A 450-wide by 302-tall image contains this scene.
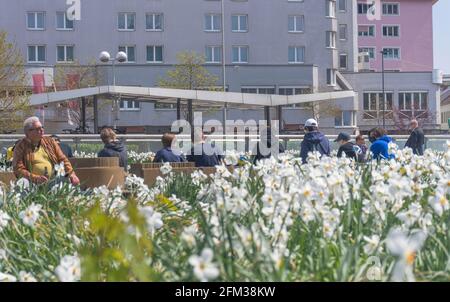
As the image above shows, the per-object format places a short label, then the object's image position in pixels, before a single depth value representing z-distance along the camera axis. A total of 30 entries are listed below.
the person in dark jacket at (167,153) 14.81
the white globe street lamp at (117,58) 44.22
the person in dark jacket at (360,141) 20.58
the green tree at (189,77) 67.06
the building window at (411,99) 85.75
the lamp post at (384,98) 78.82
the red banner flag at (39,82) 65.58
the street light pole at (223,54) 61.78
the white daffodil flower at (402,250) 2.86
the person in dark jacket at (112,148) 15.27
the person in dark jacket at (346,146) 15.95
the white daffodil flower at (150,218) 4.11
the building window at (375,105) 85.00
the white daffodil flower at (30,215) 5.56
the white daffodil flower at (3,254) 5.26
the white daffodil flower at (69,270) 4.01
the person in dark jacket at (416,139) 20.30
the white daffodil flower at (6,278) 4.80
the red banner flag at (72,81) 65.25
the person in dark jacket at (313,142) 14.94
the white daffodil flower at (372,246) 4.65
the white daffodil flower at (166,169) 10.00
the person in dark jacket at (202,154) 15.80
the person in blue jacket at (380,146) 13.47
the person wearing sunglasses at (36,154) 10.97
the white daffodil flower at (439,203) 4.65
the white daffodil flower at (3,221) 6.15
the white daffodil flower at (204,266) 3.57
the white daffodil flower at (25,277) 4.59
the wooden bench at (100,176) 11.81
